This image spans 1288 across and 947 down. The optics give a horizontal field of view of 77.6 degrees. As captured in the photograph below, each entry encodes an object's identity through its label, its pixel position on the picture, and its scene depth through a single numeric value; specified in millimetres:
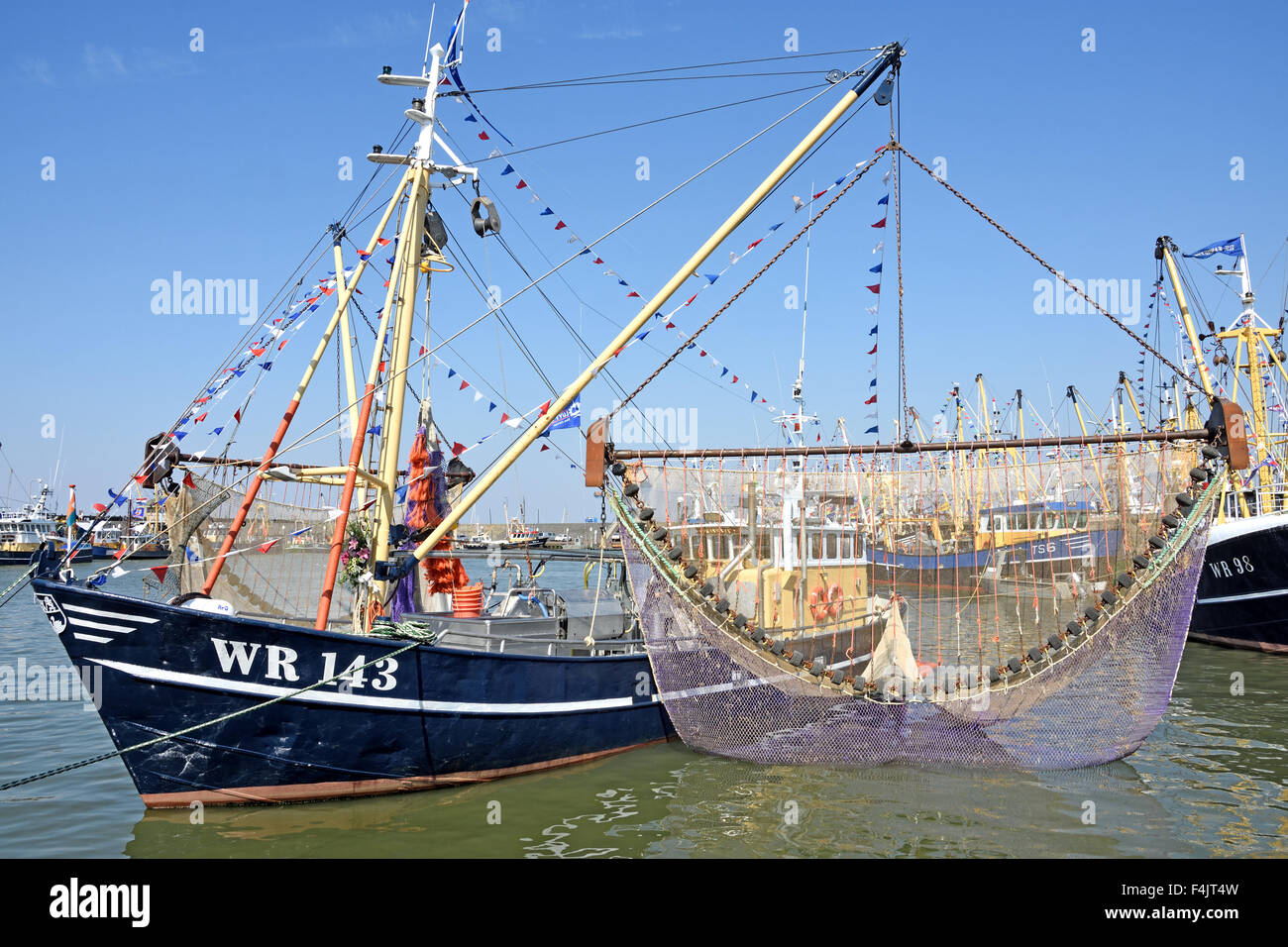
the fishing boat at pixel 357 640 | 9453
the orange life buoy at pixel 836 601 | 14406
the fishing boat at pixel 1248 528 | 21406
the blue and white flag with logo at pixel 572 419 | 12539
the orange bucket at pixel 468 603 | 13711
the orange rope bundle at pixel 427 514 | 13867
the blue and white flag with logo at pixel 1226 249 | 25500
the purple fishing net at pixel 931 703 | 10422
